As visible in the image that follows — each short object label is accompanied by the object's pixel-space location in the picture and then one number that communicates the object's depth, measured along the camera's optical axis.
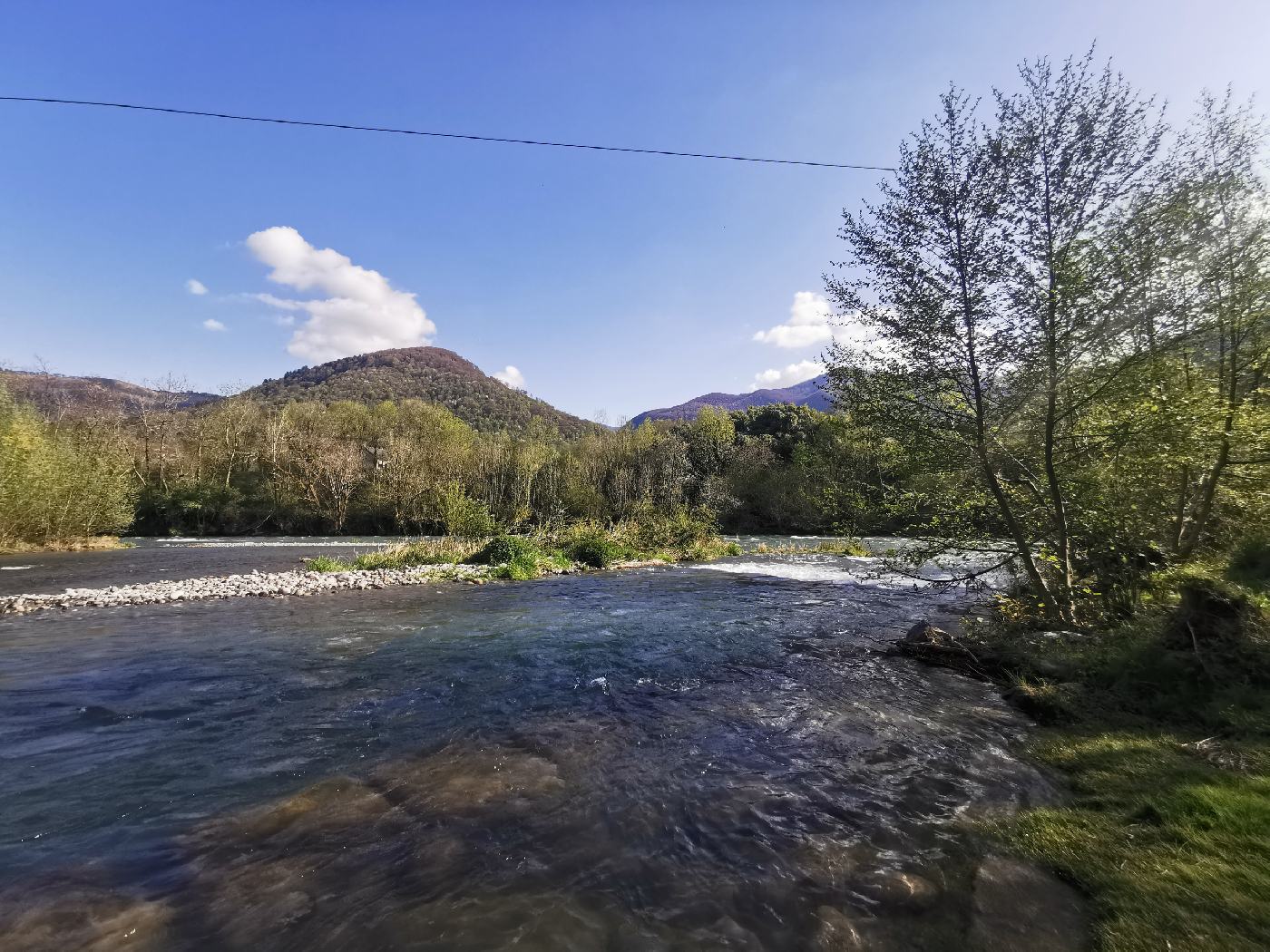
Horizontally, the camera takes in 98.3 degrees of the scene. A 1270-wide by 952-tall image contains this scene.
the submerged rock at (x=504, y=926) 3.03
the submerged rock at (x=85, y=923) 3.01
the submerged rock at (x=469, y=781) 4.59
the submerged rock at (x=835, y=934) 2.97
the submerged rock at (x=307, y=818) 4.10
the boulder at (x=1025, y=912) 2.81
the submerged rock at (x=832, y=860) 3.58
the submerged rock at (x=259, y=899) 3.13
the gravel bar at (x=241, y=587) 12.83
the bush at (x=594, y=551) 22.34
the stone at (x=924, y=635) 8.88
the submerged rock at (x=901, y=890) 3.29
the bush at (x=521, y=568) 18.83
